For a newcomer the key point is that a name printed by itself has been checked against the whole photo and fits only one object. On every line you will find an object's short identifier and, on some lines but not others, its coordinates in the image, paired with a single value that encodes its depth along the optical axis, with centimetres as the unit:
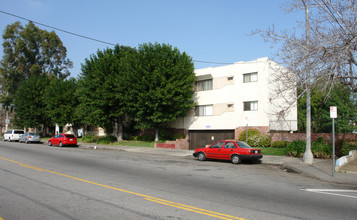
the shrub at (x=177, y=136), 3073
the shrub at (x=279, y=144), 2261
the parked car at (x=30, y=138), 3593
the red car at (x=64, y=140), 2978
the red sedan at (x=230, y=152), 1619
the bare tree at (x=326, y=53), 1304
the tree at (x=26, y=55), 5328
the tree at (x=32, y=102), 4603
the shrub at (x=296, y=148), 1872
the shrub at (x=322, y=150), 1791
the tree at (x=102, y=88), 2967
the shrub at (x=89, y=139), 3557
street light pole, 1500
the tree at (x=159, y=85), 2680
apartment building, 2552
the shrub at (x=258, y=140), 2362
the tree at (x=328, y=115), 4244
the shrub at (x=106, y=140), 3281
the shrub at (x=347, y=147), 1816
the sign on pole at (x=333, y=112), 1218
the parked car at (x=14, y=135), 3963
